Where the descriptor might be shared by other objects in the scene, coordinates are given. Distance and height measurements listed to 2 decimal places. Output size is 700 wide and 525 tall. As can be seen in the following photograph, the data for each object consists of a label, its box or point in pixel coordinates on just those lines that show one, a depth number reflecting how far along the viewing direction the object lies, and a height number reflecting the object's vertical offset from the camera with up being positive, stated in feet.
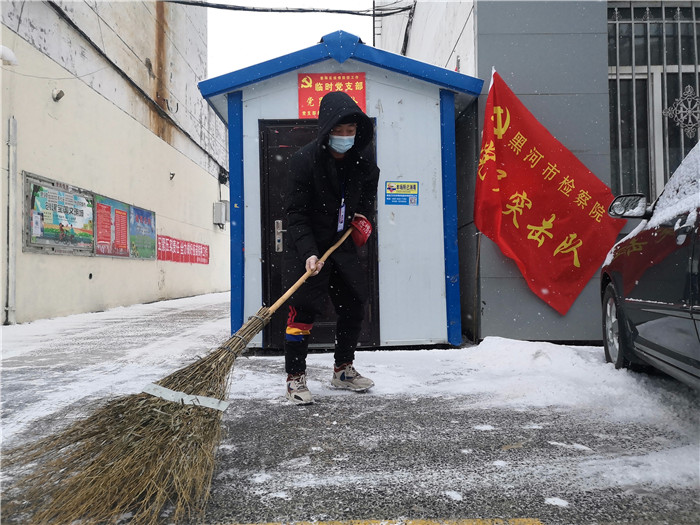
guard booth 15.26 +3.12
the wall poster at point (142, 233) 34.06 +3.24
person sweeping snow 9.63 +1.08
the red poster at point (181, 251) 40.19 +2.37
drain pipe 21.44 +2.44
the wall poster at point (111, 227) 29.37 +3.22
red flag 15.20 +2.14
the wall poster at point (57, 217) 22.97 +3.19
